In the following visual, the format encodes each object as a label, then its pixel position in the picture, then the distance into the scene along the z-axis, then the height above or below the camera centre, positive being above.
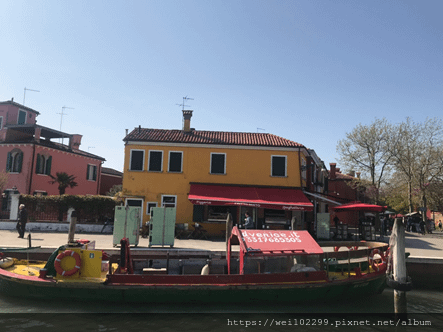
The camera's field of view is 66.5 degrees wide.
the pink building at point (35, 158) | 26.53 +4.29
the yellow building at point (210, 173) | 20.66 +2.49
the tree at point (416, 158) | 30.14 +5.53
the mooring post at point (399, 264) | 8.38 -1.12
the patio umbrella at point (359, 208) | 18.23 +0.55
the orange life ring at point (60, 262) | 9.08 -1.46
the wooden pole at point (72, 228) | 12.45 -0.70
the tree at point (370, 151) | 32.66 +6.52
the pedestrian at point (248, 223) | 16.30 -0.42
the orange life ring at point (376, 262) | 10.53 -1.39
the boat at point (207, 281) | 8.95 -1.85
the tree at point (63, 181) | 27.34 +2.23
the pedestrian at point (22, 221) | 16.23 -0.66
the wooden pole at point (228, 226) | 13.60 -0.50
